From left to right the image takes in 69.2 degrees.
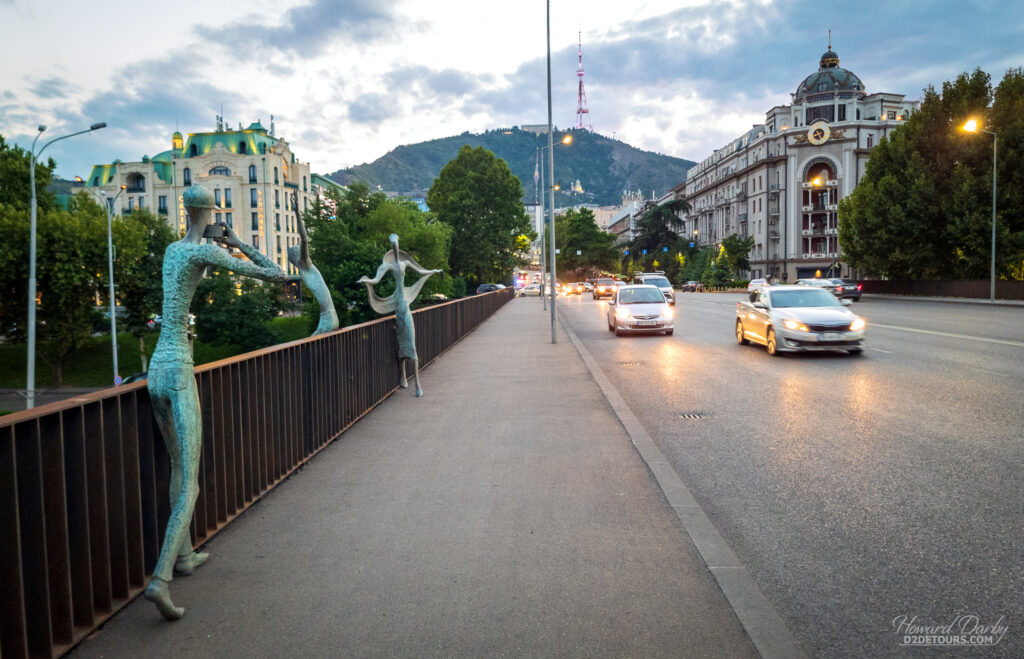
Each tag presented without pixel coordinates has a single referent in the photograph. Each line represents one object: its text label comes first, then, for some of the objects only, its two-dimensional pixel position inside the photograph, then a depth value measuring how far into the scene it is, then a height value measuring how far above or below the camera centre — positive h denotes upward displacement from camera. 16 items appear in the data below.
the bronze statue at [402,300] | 10.88 -0.29
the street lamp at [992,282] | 34.21 -0.63
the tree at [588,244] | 120.06 +5.28
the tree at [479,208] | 61.72 +5.92
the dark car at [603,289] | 56.28 -0.95
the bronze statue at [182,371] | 4.01 -0.47
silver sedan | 14.85 -1.00
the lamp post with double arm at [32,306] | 32.19 -0.84
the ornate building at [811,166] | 88.50 +13.20
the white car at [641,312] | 22.09 -1.09
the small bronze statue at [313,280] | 6.51 +0.02
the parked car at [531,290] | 85.38 -1.44
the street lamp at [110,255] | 40.00 +1.68
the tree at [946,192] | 41.59 +4.75
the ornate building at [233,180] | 92.44 +13.24
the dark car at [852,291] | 45.94 -1.16
